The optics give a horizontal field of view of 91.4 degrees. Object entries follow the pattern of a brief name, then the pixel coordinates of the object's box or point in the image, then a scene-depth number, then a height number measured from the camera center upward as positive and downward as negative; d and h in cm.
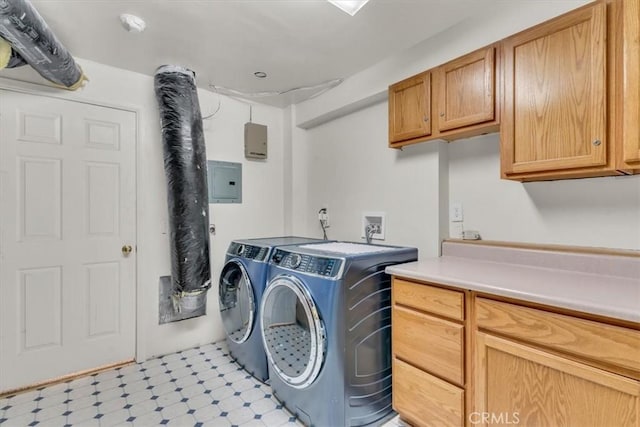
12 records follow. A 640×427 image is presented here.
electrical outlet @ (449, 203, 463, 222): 207 +0
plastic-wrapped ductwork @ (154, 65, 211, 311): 226 +26
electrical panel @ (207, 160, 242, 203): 280 +29
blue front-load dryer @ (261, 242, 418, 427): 157 -66
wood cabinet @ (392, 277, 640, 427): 99 -58
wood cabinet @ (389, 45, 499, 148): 165 +66
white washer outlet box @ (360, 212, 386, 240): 244 -9
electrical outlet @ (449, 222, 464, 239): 208 -11
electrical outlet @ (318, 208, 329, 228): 294 -3
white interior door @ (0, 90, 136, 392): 204 -16
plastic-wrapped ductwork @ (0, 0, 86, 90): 134 +86
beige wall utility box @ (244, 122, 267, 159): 300 +70
